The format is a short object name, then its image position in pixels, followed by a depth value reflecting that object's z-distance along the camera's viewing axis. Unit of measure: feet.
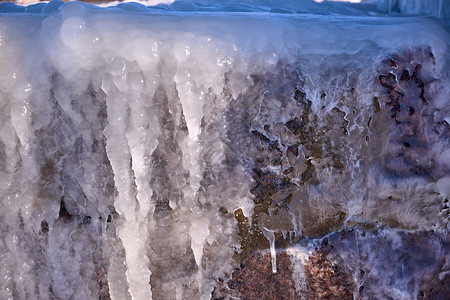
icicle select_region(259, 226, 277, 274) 6.97
